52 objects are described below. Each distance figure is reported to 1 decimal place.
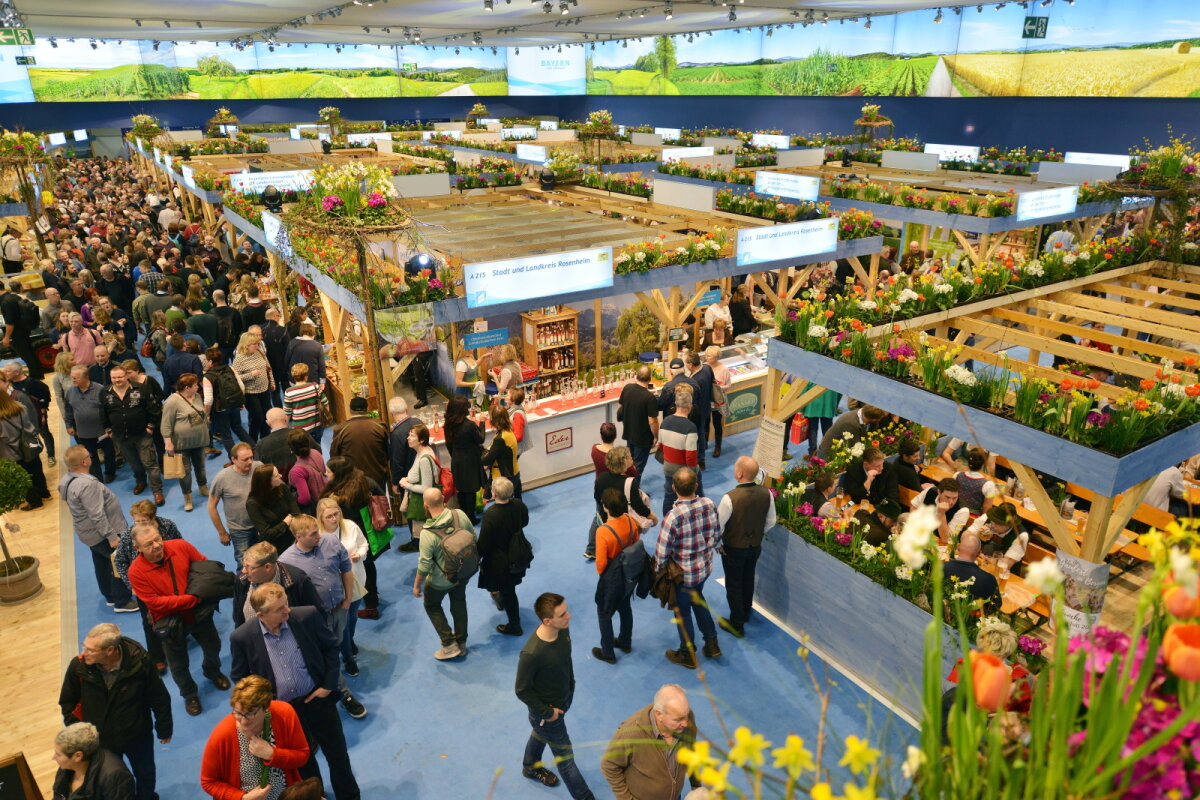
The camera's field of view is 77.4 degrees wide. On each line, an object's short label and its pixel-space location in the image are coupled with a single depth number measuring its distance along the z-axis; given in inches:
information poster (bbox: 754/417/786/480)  219.8
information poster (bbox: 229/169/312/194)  457.7
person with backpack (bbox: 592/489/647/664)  179.5
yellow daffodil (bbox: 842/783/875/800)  40.2
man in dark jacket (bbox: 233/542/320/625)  150.1
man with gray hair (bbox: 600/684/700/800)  112.2
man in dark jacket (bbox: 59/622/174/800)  134.5
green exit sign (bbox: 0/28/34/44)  524.5
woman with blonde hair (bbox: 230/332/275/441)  289.7
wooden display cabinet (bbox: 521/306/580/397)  354.0
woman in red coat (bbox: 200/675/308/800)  116.0
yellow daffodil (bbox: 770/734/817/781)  43.0
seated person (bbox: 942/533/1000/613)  162.9
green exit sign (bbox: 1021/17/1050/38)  741.9
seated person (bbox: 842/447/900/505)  220.8
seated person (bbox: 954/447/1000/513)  208.8
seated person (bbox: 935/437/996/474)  248.4
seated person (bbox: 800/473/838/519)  201.2
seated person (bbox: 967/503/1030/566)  192.4
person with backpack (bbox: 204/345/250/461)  280.5
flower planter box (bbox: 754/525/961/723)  174.9
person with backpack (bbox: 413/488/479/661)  182.1
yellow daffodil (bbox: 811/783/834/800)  42.5
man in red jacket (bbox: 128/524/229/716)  163.8
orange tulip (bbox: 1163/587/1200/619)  40.8
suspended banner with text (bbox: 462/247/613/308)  266.2
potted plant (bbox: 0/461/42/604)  203.5
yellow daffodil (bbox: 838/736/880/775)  42.5
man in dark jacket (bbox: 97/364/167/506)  255.1
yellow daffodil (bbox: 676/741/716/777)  42.0
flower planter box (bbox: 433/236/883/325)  270.5
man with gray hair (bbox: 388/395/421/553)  228.7
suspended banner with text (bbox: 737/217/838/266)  335.9
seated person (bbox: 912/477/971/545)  199.9
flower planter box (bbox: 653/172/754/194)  533.9
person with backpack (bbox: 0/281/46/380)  360.8
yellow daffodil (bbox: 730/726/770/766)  42.4
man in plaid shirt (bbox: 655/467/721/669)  179.6
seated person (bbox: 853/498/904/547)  192.5
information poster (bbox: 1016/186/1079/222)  415.2
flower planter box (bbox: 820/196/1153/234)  416.8
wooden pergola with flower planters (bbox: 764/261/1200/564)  154.3
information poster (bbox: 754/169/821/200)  478.0
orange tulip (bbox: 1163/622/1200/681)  40.0
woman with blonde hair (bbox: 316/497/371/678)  175.2
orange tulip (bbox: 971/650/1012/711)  43.9
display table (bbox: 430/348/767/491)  289.6
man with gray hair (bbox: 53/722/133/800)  119.0
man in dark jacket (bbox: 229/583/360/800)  137.1
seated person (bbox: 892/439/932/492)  223.5
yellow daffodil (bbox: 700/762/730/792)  40.0
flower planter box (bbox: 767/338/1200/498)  148.9
